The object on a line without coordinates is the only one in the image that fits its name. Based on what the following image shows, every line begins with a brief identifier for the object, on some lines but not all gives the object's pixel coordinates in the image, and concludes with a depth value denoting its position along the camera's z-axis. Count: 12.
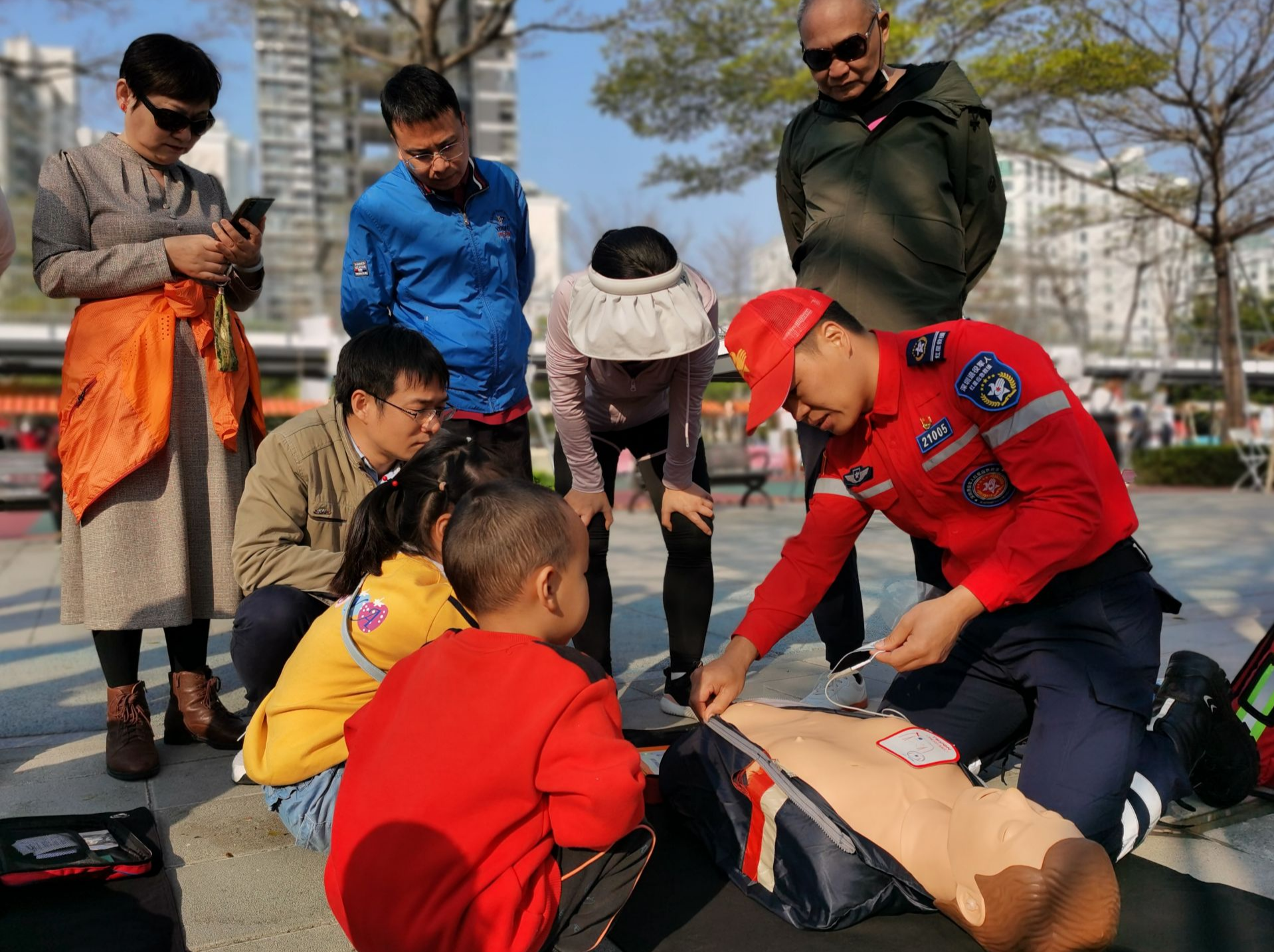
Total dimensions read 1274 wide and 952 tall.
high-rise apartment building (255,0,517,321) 18.80
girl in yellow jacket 2.21
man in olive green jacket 2.95
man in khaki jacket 2.74
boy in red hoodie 1.67
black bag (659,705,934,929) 1.99
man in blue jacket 3.25
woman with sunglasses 2.88
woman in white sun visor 2.81
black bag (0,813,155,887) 2.07
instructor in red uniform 2.09
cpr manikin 1.69
